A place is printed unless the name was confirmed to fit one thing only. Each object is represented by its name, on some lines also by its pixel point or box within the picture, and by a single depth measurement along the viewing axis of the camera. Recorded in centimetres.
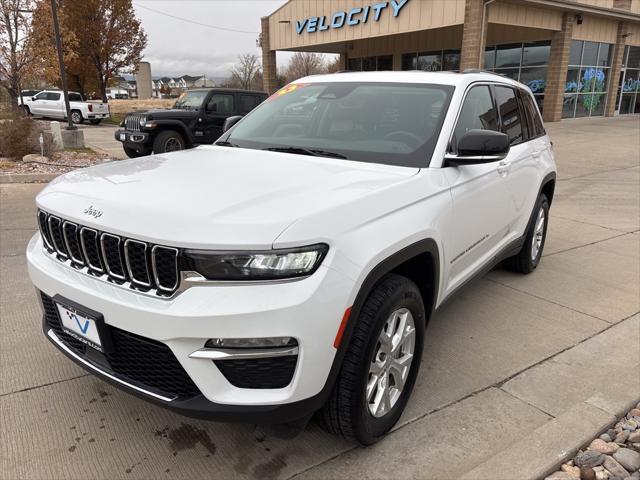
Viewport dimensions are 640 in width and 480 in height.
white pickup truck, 2520
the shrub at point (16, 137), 1075
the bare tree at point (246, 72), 5153
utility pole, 1283
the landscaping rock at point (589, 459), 250
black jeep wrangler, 1127
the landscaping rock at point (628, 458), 253
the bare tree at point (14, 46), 1357
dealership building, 1856
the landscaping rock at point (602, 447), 259
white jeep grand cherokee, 196
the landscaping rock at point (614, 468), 246
